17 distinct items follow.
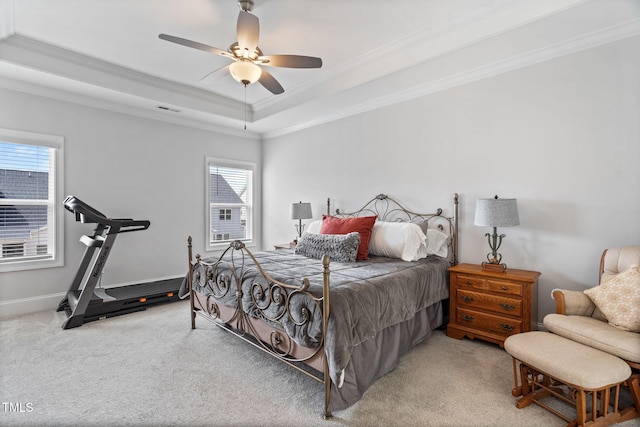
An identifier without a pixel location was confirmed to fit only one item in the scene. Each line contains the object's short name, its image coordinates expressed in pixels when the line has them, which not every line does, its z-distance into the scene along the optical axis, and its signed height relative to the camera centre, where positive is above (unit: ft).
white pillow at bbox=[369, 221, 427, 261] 10.46 -1.13
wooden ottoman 5.41 -2.90
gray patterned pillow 10.40 -1.34
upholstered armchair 6.02 -2.29
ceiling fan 7.63 +4.08
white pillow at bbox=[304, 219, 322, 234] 13.58 -0.87
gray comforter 6.17 -2.09
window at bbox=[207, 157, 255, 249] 17.76 +0.33
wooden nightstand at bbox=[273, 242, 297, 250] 15.64 -2.01
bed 6.34 -2.19
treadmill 10.93 -3.56
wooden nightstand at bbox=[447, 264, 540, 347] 8.64 -2.72
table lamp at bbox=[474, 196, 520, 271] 9.10 -0.11
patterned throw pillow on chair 6.42 -1.89
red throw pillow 10.88 -0.72
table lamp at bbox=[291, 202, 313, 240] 15.62 -0.17
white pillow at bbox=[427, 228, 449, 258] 11.03 -1.23
